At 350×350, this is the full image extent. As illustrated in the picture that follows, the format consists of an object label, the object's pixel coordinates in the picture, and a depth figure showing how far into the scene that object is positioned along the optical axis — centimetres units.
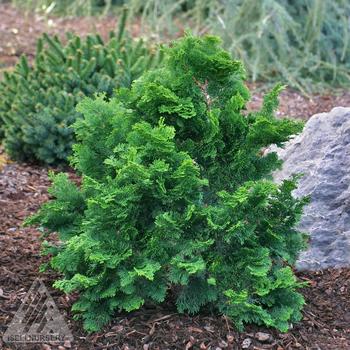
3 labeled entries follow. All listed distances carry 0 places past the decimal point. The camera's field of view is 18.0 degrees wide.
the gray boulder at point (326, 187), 642
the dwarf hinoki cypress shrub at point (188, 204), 493
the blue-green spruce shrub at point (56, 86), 875
